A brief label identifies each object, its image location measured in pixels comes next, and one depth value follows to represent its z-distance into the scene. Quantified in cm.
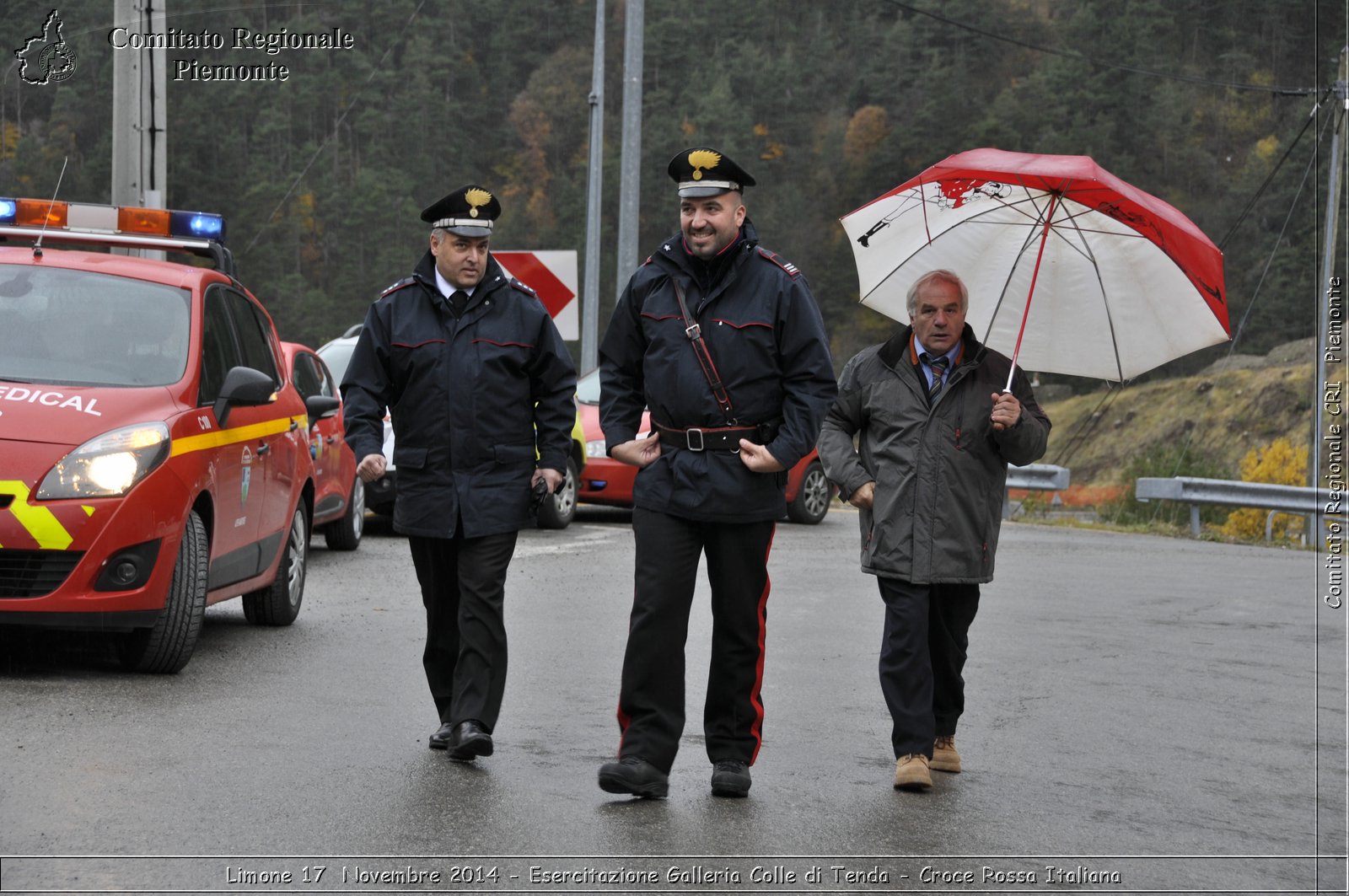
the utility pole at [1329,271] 1527
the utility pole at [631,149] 2164
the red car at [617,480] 1689
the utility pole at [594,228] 2633
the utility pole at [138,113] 1552
